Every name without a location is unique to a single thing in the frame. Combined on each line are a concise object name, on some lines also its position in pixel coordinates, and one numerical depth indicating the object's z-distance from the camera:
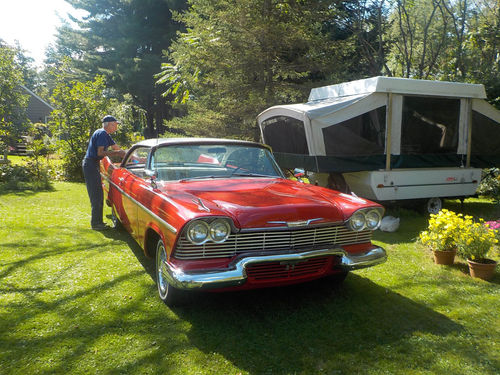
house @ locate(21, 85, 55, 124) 33.37
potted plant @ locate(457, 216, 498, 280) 4.58
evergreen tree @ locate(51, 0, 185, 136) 23.19
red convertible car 3.15
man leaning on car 6.38
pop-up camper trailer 7.21
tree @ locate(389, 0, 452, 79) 14.62
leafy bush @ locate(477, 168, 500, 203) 9.98
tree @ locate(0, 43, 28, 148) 12.23
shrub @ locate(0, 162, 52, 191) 11.02
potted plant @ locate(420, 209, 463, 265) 4.93
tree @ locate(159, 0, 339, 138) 10.86
